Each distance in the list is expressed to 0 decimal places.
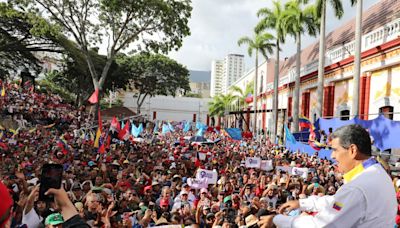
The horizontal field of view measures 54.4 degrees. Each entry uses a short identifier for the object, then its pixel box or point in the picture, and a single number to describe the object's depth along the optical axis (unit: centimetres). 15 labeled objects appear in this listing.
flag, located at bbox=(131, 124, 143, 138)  2128
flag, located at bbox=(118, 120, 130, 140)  1783
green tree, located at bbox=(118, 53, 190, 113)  5799
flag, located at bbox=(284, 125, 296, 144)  1860
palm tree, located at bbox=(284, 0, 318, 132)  2509
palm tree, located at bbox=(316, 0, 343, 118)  2166
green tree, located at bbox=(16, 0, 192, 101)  2298
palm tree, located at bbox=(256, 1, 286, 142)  2755
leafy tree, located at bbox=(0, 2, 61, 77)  2953
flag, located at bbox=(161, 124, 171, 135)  2566
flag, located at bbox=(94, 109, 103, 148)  1448
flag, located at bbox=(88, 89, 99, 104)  1875
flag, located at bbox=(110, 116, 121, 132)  1806
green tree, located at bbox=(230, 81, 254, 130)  5419
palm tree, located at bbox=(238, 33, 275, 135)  3344
